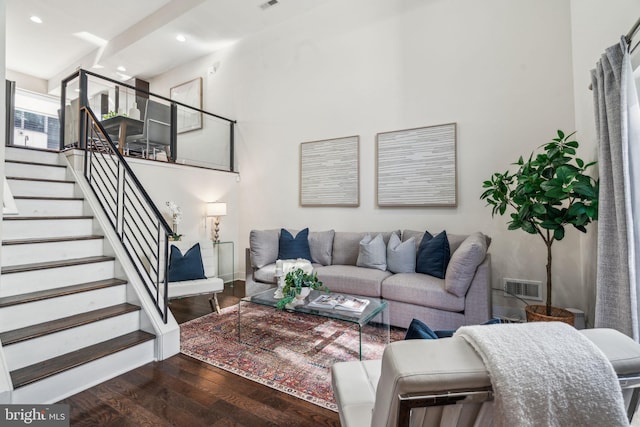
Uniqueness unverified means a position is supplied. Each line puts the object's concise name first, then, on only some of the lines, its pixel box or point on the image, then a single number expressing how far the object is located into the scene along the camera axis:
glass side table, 4.79
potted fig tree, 2.15
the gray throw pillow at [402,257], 3.26
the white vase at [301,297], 2.51
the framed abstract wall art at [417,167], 3.54
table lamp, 4.68
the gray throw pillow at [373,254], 3.40
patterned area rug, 2.07
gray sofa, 2.64
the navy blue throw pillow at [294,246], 3.91
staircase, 1.89
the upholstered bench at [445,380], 0.59
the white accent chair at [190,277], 3.14
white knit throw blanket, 0.58
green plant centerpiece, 2.45
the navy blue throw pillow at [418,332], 1.00
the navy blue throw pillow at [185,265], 3.37
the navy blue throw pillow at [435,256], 3.06
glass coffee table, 2.19
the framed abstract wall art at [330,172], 4.18
